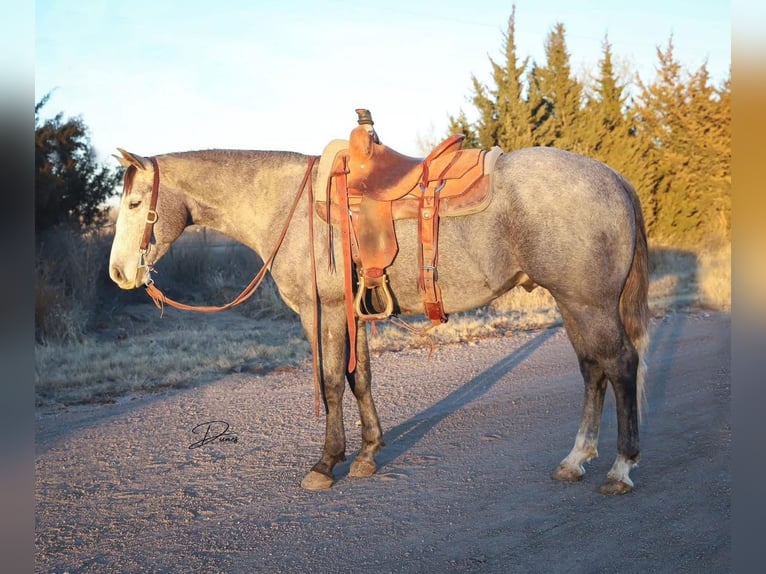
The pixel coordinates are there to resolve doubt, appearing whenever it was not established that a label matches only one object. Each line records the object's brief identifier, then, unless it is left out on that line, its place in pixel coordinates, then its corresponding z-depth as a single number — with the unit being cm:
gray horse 406
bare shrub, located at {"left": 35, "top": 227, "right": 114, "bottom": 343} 1005
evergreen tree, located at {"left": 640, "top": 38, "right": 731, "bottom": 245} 1756
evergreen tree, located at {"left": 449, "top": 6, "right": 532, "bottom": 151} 1585
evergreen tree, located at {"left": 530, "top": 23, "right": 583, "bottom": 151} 1695
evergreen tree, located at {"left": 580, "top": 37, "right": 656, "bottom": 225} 1738
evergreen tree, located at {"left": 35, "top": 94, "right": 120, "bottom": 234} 1175
